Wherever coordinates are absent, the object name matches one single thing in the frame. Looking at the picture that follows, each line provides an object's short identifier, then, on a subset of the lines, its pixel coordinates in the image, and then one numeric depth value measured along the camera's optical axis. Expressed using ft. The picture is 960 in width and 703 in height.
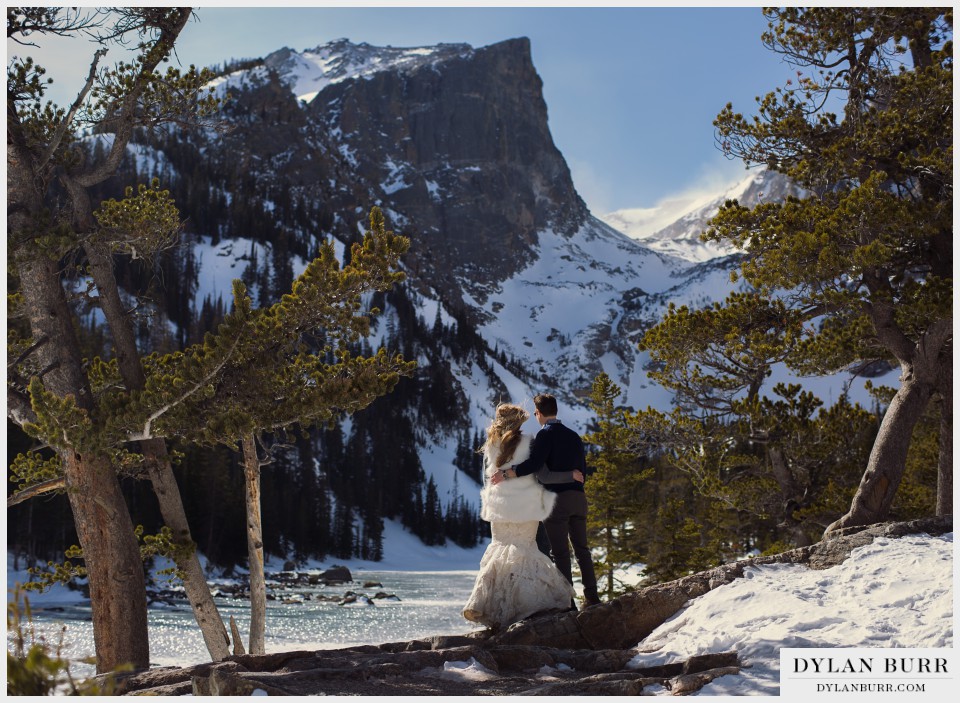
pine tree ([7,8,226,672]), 28.99
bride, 24.09
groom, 23.81
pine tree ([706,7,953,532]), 30.37
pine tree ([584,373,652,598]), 73.87
